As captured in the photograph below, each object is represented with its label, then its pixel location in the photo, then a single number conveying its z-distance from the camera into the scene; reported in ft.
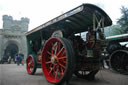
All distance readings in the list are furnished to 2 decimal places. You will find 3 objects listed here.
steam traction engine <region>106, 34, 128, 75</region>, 17.95
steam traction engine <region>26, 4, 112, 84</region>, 9.44
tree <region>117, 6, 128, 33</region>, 45.34
